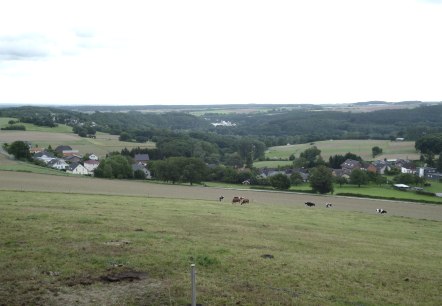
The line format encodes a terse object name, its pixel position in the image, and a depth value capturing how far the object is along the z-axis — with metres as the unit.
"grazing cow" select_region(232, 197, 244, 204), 44.94
